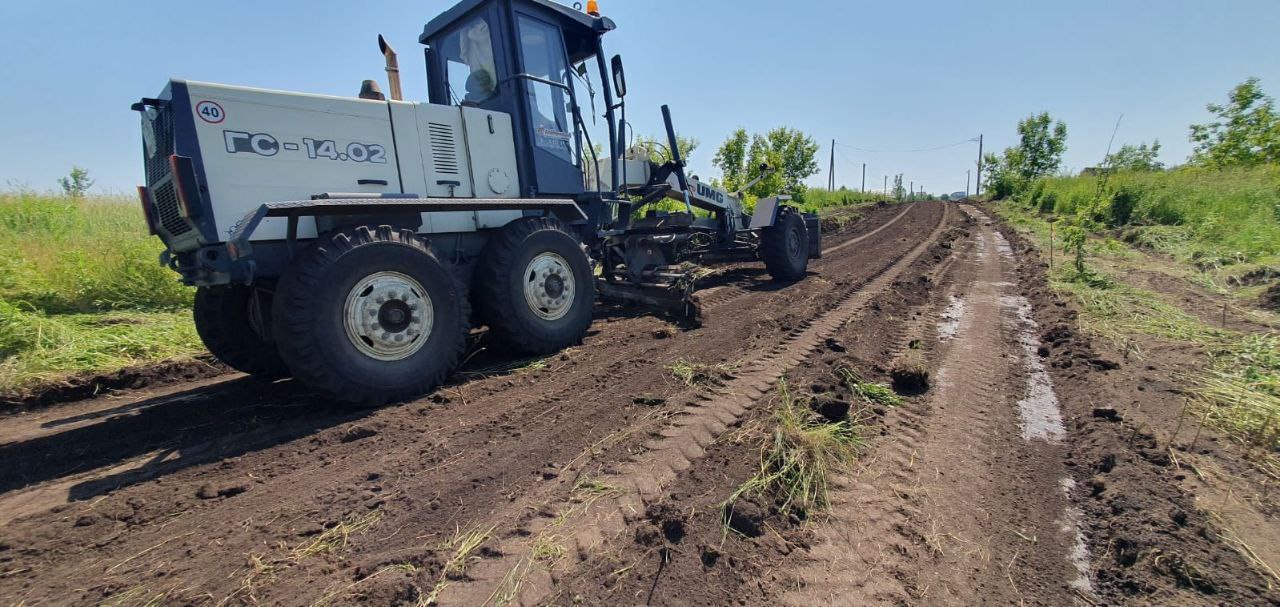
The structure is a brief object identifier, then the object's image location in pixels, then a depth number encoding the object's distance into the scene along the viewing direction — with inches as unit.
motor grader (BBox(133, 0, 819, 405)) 139.8
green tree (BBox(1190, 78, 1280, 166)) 803.1
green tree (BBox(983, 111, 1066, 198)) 1731.1
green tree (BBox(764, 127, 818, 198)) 1299.2
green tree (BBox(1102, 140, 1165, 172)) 1599.0
